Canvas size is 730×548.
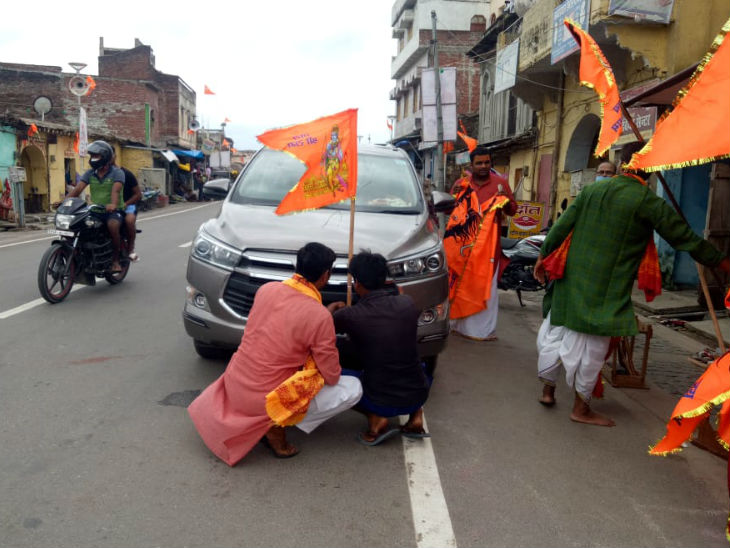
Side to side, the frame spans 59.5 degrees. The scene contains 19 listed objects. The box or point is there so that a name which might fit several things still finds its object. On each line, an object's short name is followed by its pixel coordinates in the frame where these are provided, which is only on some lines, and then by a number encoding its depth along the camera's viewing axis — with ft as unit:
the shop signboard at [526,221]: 35.58
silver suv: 13.89
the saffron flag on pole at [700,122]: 8.48
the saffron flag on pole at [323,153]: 13.38
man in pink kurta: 10.89
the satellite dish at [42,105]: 110.69
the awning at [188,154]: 141.69
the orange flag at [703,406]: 8.94
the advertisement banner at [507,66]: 47.91
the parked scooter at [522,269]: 28.04
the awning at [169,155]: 119.34
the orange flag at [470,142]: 25.49
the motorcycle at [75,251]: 23.03
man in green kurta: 12.25
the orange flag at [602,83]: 12.16
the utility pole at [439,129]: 50.49
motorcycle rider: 24.97
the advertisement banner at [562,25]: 33.53
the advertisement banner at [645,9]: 30.94
